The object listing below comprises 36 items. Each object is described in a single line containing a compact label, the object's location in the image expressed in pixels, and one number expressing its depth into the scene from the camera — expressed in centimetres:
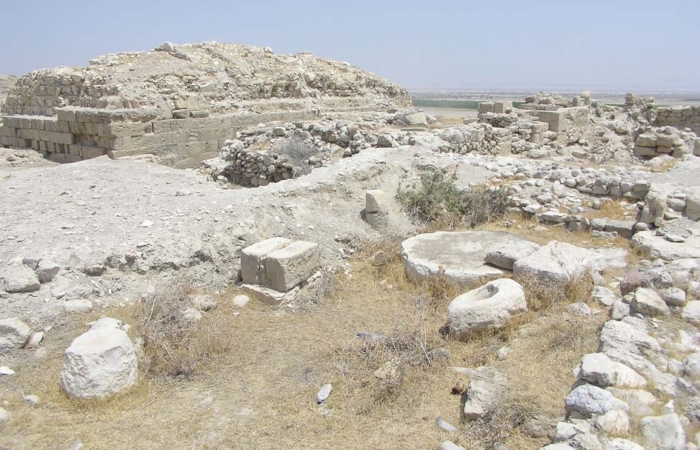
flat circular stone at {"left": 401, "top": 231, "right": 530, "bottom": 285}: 561
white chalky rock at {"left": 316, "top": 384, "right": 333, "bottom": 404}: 398
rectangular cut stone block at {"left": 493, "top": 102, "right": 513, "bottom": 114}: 1500
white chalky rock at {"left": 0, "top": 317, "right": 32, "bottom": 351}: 448
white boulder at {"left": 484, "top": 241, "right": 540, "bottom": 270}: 559
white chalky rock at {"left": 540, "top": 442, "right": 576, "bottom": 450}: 282
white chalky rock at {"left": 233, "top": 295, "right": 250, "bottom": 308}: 559
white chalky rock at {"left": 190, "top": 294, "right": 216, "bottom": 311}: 539
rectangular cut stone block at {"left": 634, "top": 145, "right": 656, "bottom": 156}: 1330
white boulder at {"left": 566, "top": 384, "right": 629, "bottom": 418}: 301
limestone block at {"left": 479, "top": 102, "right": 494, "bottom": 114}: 1541
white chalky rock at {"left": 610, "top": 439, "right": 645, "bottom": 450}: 269
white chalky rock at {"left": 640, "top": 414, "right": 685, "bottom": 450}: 269
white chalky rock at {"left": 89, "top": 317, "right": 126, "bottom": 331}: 442
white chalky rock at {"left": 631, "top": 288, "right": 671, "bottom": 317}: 414
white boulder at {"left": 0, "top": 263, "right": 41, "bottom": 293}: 499
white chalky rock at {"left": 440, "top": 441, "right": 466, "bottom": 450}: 329
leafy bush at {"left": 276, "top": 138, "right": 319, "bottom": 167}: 998
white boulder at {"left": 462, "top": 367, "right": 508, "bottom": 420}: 352
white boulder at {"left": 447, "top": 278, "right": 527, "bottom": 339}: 460
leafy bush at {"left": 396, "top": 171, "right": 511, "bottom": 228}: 764
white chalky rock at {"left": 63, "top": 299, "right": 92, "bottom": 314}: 498
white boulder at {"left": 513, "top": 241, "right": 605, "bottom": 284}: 514
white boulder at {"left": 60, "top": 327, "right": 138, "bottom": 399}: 392
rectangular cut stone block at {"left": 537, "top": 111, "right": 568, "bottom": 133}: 1492
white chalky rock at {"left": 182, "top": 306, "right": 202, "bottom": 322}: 499
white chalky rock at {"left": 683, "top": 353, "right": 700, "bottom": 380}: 324
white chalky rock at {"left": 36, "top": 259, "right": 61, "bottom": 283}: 520
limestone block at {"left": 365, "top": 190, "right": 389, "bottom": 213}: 753
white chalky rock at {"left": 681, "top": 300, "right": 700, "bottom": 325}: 396
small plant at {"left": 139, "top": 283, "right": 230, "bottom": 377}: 442
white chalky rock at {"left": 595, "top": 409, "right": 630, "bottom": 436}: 285
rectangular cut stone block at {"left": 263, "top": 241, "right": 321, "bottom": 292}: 562
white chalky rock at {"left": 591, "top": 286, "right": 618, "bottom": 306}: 494
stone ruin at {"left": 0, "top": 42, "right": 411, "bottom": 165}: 1177
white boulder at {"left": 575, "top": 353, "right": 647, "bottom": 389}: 322
